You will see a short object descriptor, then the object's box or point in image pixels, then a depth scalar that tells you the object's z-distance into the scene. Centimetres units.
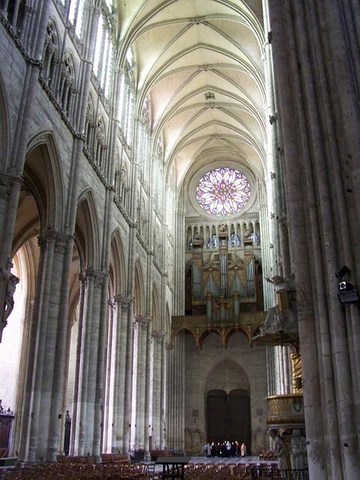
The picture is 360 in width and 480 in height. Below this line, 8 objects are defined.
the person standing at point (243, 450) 3300
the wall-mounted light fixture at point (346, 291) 801
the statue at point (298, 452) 1095
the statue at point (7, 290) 1335
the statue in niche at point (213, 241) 4074
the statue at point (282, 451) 1156
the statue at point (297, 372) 1235
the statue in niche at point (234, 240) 4038
